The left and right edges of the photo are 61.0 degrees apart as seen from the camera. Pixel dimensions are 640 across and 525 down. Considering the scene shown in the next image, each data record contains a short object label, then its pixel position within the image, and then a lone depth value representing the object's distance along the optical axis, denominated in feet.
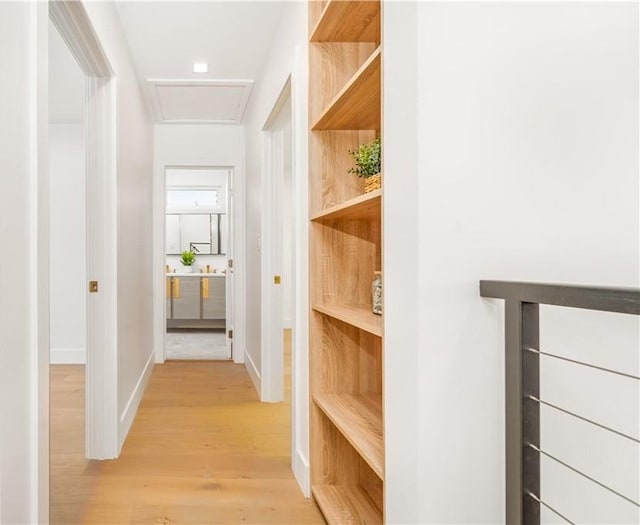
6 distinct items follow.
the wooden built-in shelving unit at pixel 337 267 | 7.34
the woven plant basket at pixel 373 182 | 5.96
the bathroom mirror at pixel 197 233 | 25.39
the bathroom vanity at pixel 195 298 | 23.08
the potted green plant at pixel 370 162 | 6.31
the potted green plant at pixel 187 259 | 24.89
